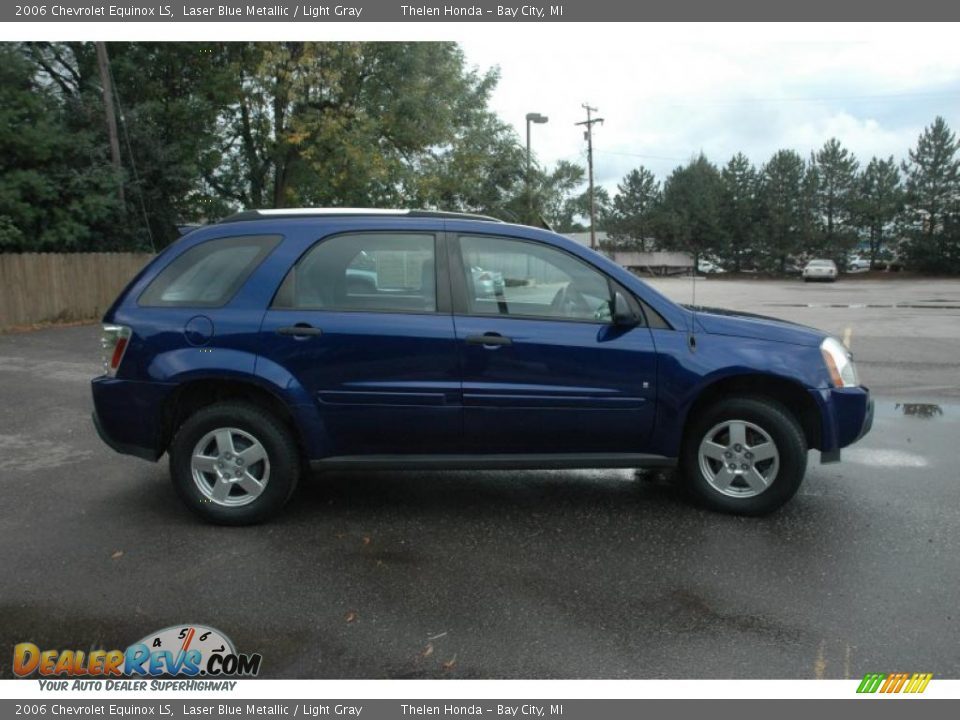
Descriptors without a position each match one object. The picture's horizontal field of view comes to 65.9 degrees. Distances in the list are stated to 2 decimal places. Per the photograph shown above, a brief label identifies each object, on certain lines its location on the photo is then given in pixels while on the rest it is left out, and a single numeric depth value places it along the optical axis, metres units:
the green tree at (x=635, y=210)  64.38
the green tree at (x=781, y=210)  50.44
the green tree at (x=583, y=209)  41.97
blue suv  4.30
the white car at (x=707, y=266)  52.45
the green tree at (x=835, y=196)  48.62
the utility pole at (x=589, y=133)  47.72
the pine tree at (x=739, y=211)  53.00
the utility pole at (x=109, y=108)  16.16
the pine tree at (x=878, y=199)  46.44
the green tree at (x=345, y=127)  18.05
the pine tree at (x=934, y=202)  43.44
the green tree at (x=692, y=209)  55.06
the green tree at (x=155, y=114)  17.59
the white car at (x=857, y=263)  48.10
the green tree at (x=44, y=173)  14.67
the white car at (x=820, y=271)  41.19
